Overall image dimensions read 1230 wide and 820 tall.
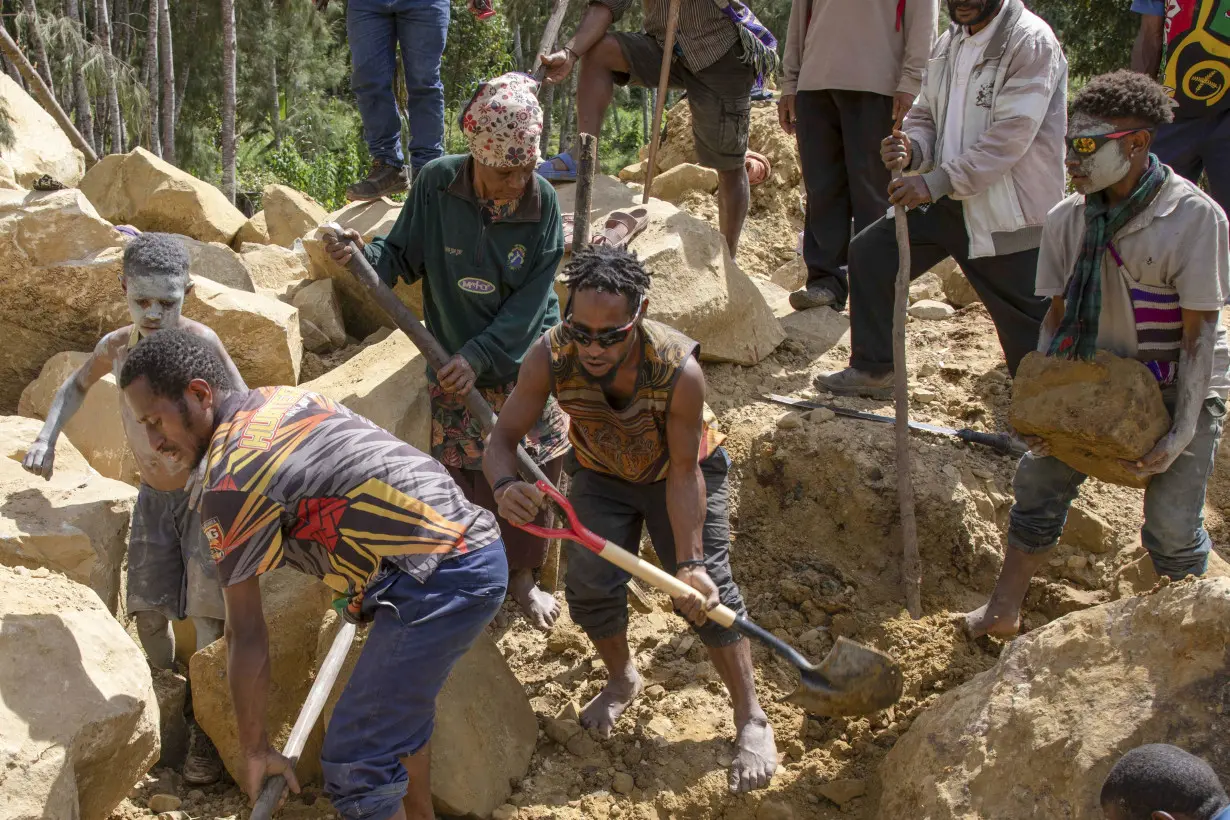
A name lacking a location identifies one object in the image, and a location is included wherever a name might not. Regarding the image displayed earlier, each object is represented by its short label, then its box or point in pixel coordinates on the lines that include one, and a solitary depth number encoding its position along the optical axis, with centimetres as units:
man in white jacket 409
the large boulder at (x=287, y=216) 779
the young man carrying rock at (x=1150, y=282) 315
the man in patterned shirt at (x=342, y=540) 254
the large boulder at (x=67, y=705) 272
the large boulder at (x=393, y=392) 450
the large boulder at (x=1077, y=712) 267
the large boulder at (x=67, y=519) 380
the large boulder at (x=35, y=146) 738
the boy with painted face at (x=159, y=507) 358
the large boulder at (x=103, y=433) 492
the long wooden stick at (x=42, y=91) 865
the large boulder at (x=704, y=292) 514
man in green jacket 384
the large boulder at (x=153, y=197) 710
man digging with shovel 310
